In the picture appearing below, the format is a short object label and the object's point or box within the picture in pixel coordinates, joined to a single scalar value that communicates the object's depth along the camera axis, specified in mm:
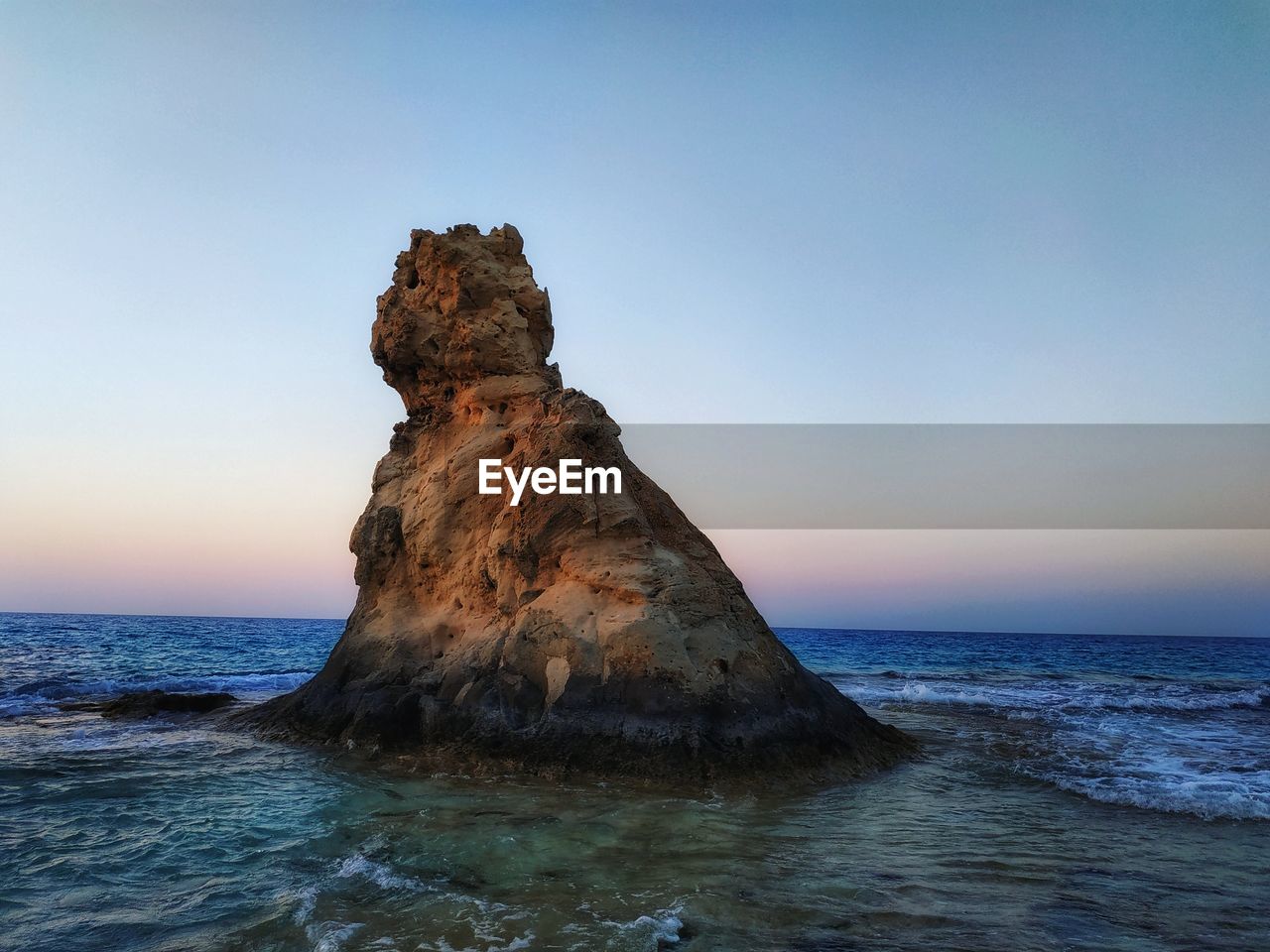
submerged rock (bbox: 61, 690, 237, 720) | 17031
